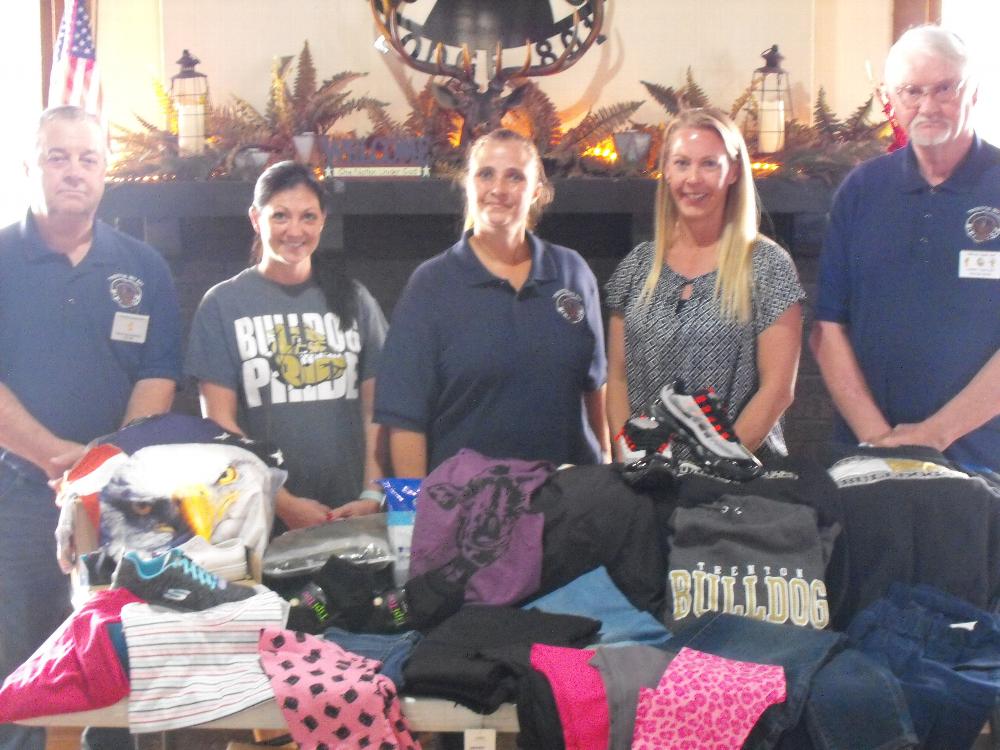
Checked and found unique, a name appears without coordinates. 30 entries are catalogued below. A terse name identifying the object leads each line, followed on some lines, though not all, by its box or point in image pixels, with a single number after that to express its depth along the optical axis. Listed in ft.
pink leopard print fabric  6.29
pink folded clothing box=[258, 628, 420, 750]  6.38
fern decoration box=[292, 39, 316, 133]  14.24
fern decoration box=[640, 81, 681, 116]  14.61
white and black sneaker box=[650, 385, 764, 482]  7.92
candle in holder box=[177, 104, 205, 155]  14.01
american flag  13.34
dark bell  14.14
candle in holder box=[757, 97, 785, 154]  14.08
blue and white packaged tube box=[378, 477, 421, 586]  7.67
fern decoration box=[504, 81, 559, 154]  14.20
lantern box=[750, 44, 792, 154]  14.10
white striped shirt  6.49
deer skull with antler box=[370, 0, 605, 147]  13.84
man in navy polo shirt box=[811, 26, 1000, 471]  8.75
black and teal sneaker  6.91
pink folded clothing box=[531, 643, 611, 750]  6.36
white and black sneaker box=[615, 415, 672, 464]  8.00
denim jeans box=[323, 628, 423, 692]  6.73
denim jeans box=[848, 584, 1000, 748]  6.50
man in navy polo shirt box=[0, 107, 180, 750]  9.23
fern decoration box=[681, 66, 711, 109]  14.58
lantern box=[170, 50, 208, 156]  14.02
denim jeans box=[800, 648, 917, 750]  6.35
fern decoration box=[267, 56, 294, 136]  13.94
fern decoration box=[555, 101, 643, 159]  14.08
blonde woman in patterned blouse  8.86
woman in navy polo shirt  9.16
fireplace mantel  13.82
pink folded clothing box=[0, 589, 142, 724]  6.47
